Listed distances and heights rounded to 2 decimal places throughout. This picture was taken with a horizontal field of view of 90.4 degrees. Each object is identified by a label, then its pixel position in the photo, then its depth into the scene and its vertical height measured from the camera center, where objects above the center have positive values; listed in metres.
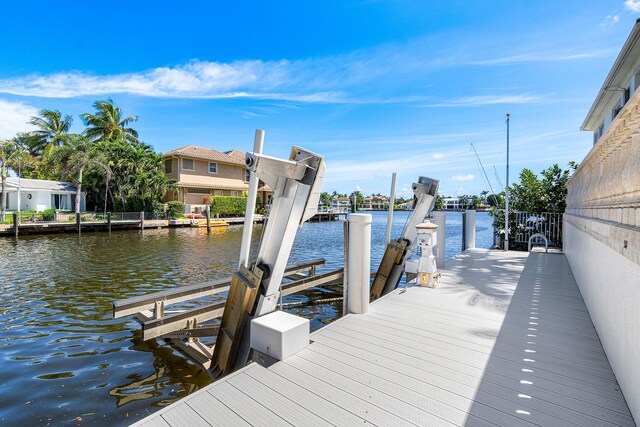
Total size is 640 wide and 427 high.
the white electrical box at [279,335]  2.79 -1.11
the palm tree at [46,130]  35.06 +8.65
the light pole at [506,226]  9.73 -0.31
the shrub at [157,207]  26.60 +0.18
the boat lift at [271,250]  3.02 -0.39
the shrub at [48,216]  21.39 -0.61
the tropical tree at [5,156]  20.98 +3.37
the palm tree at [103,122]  32.28 +8.81
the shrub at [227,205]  30.56 +0.50
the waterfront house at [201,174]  30.19 +3.61
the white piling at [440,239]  6.80 -0.52
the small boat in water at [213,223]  25.94 -1.07
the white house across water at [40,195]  26.30 +1.04
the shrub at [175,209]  26.91 +0.05
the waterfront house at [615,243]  1.93 -0.20
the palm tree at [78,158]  23.67 +3.75
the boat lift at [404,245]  6.69 -0.67
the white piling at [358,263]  3.73 -0.61
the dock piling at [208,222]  23.74 -0.93
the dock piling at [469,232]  9.95 -0.54
